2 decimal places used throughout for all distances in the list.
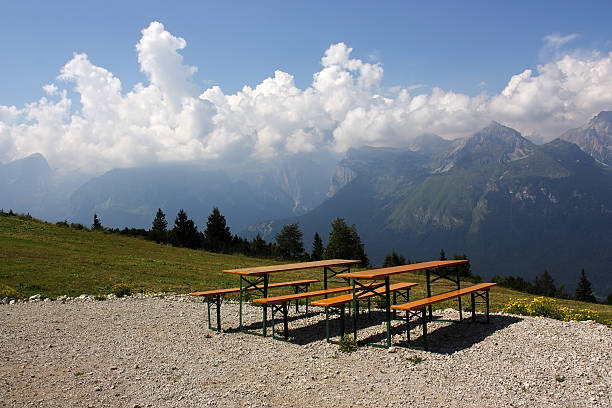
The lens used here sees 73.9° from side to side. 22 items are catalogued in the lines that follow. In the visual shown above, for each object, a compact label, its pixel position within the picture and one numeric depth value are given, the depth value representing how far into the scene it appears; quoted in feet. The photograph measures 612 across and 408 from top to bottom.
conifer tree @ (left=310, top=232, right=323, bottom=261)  244.01
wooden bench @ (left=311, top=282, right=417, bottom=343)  29.41
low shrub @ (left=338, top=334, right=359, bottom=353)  27.17
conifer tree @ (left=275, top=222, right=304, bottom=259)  278.46
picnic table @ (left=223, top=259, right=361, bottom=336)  32.73
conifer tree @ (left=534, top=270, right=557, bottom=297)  308.46
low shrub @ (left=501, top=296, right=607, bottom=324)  34.73
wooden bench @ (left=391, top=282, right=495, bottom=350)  26.76
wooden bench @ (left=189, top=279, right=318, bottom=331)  33.42
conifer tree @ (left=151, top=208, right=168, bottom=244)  218.83
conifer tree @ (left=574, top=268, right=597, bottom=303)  226.17
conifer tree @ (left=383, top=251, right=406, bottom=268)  212.78
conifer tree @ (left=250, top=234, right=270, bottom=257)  226.42
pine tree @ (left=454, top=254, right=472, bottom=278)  161.75
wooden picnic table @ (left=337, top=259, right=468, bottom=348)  27.58
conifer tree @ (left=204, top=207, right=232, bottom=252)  204.98
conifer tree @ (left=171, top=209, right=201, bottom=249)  172.41
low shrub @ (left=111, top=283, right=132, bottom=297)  48.76
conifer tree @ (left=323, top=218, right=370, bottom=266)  240.53
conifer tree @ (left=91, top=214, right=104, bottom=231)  136.81
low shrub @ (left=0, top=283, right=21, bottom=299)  44.63
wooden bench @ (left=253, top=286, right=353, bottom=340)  30.40
